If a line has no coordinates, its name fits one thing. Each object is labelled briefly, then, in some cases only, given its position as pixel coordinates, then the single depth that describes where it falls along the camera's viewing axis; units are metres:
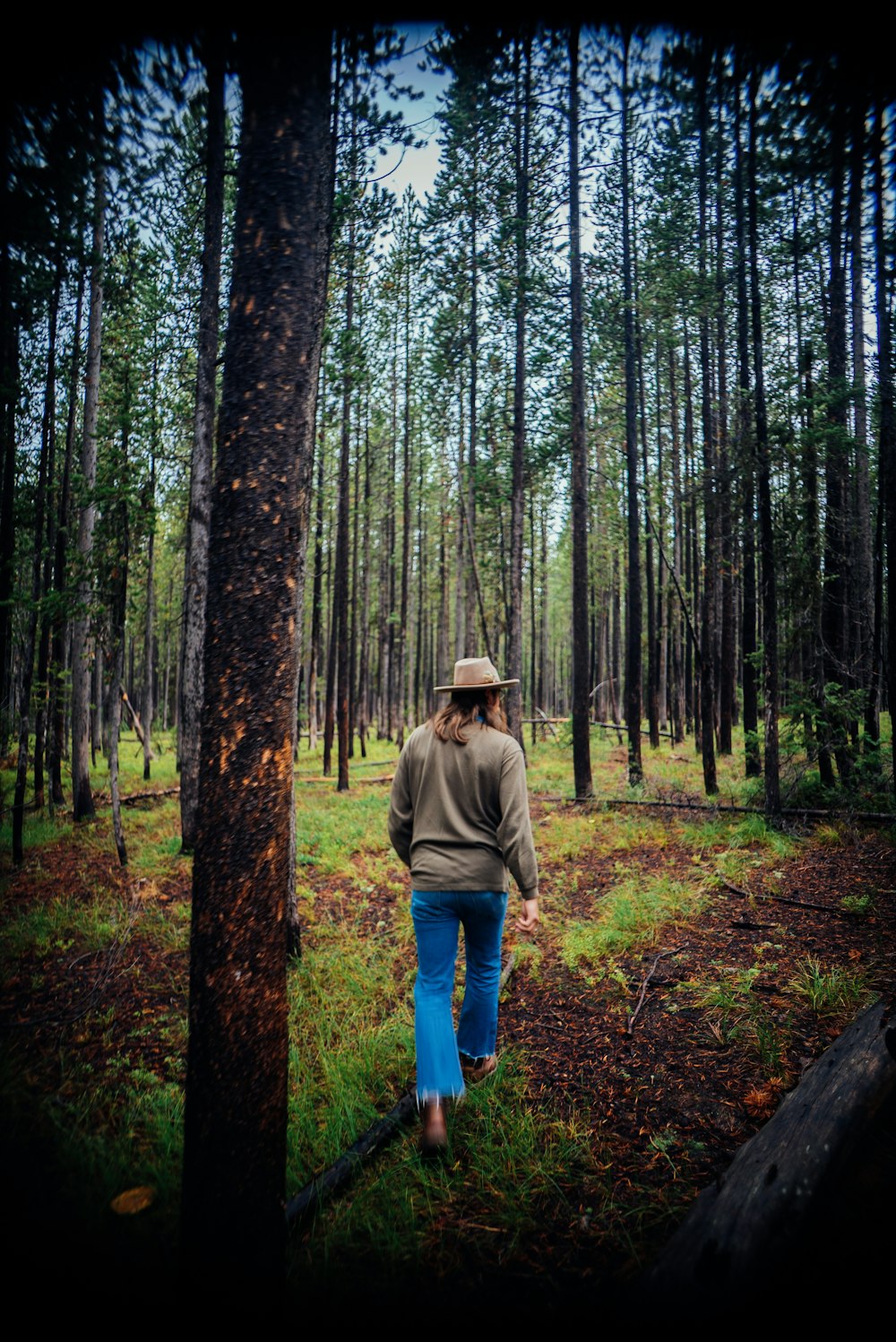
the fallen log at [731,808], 7.85
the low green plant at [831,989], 3.74
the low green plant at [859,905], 5.21
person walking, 3.00
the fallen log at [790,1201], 1.73
